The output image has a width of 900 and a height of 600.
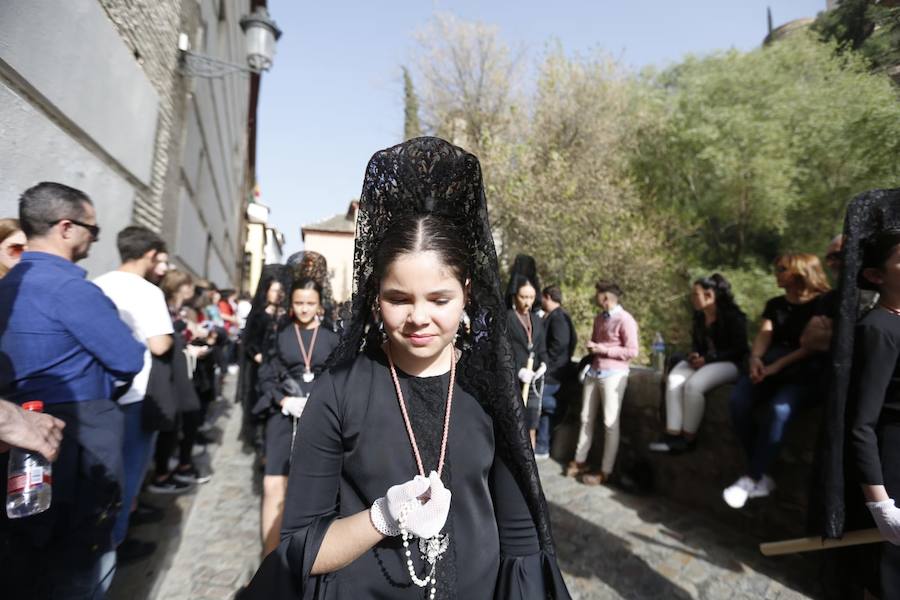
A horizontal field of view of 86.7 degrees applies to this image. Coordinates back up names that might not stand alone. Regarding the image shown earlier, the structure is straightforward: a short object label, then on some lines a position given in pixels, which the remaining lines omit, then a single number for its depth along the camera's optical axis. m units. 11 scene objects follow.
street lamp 6.91
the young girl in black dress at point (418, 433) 1.21
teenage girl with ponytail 4.20
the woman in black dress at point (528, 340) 5.72
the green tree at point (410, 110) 19.34
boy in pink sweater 5.20
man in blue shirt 1.92
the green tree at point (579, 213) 14.84
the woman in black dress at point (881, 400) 2.02
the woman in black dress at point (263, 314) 4.83
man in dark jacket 5.93
